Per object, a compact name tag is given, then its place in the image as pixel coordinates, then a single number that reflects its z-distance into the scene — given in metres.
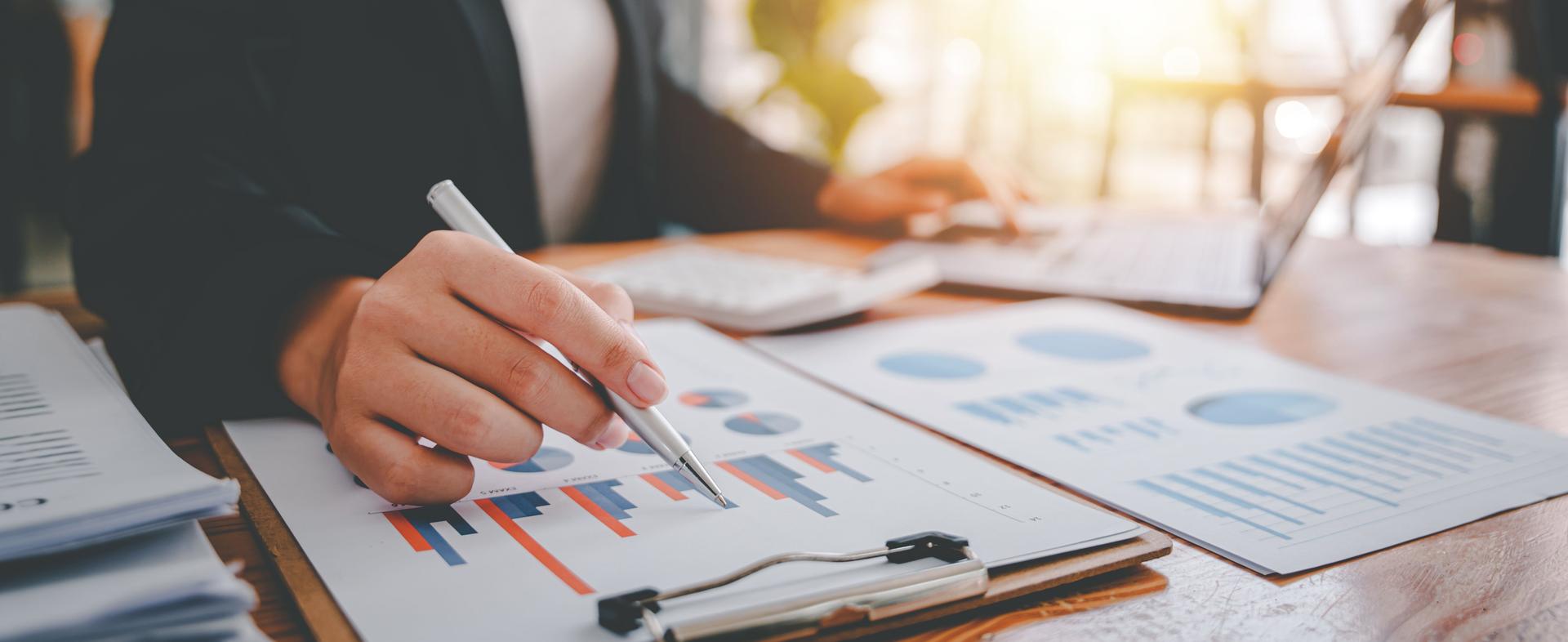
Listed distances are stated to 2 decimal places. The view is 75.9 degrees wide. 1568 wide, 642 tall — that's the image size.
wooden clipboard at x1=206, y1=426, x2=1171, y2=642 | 0.33
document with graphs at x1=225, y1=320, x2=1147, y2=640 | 0.34
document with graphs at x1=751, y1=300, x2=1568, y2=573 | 0.46
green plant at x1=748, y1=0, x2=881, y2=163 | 2.43
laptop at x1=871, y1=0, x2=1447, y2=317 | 0.82
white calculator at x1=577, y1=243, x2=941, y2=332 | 0.78
